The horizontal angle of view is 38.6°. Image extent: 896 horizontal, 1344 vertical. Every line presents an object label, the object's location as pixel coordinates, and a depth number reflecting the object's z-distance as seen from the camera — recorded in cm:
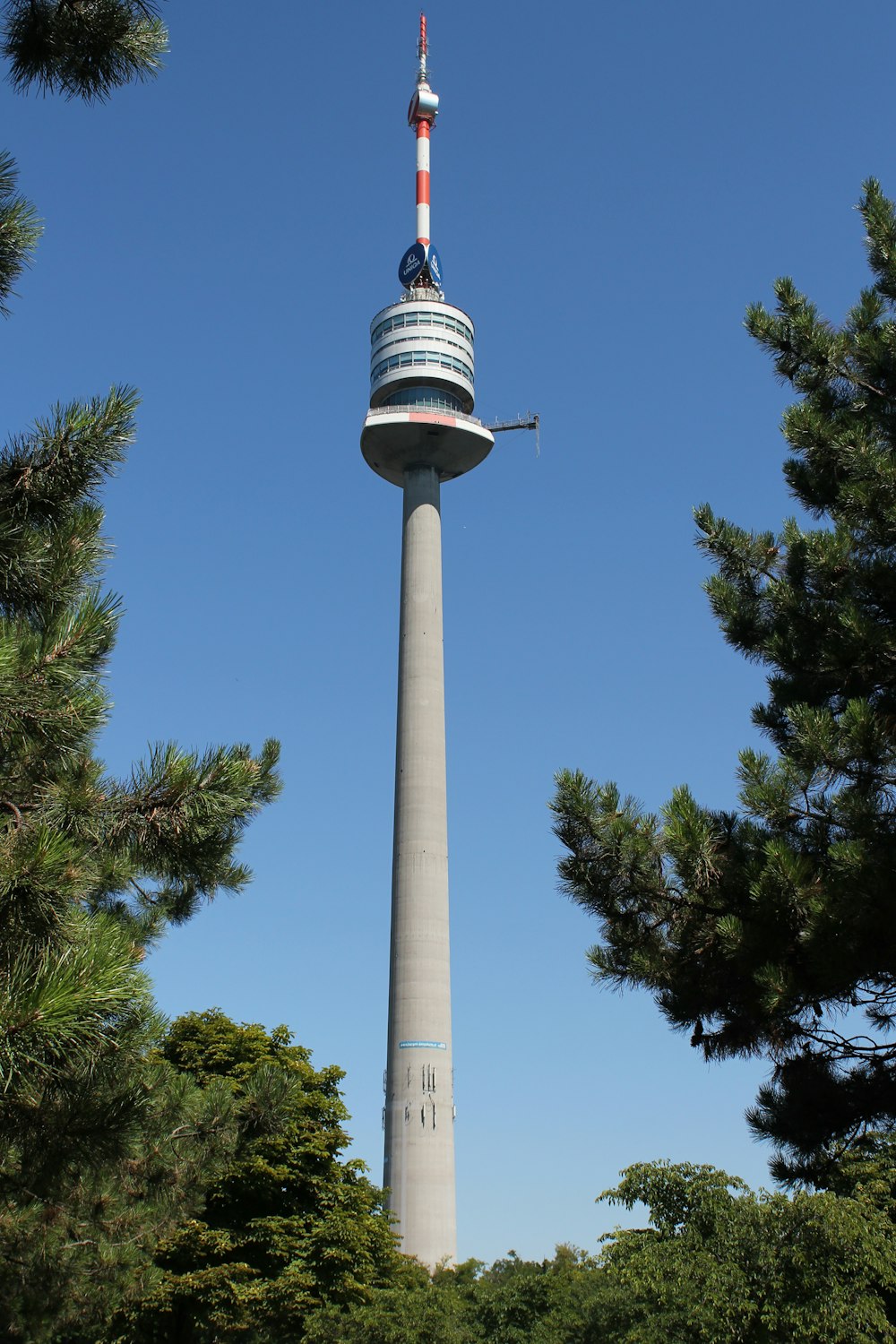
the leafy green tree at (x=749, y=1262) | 1759
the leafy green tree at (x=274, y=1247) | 2989
